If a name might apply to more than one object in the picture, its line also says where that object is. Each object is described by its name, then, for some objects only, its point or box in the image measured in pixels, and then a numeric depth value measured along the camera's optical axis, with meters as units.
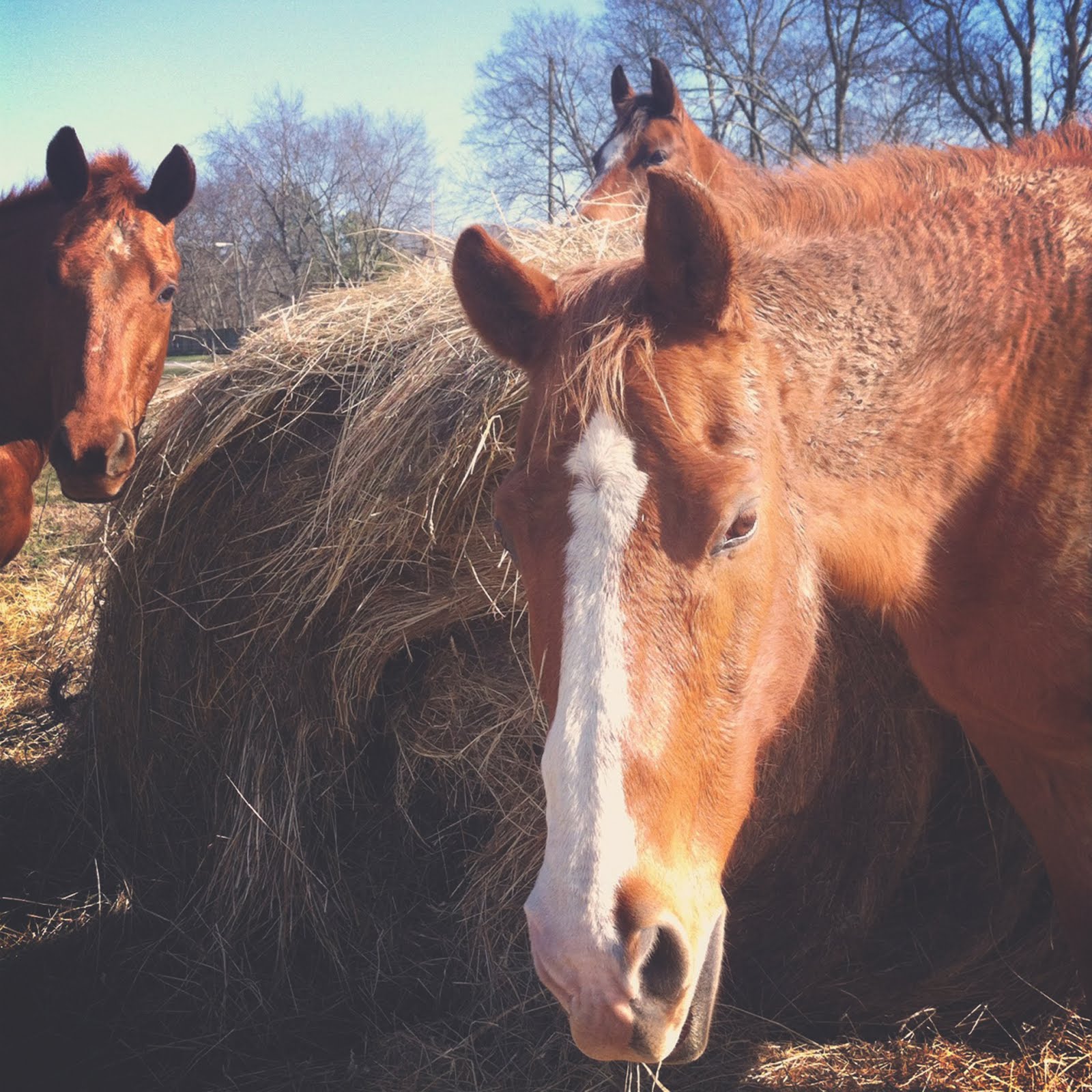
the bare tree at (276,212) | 17.94
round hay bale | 2.80
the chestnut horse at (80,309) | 3.87
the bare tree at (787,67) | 18.33
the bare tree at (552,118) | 21.36
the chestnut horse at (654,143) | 7.12
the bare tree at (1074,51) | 12.63
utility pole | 20.77
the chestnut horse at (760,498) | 1.38
